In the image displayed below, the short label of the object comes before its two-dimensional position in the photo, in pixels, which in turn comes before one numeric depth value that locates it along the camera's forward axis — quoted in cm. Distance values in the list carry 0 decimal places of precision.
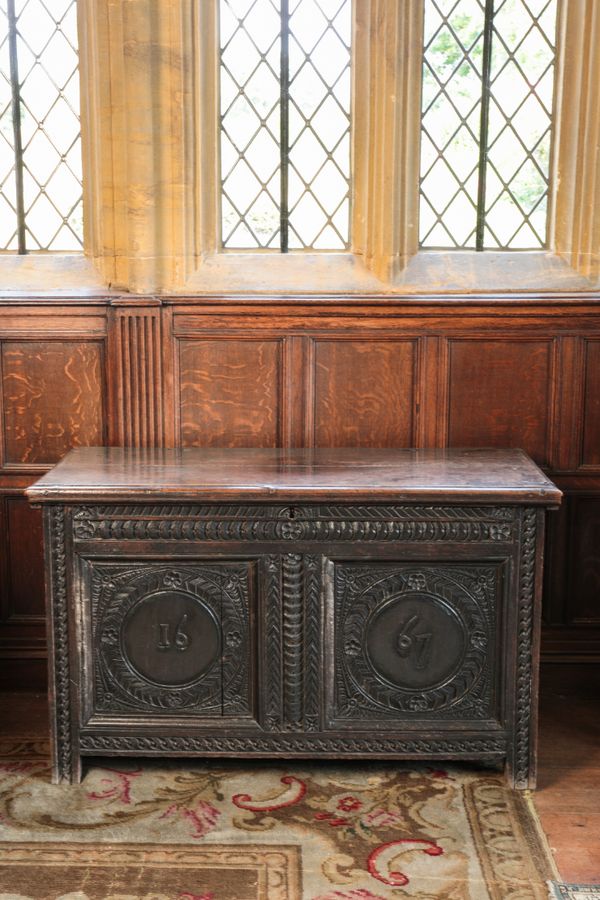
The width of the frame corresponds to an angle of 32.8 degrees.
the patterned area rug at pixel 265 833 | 271
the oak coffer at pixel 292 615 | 312
